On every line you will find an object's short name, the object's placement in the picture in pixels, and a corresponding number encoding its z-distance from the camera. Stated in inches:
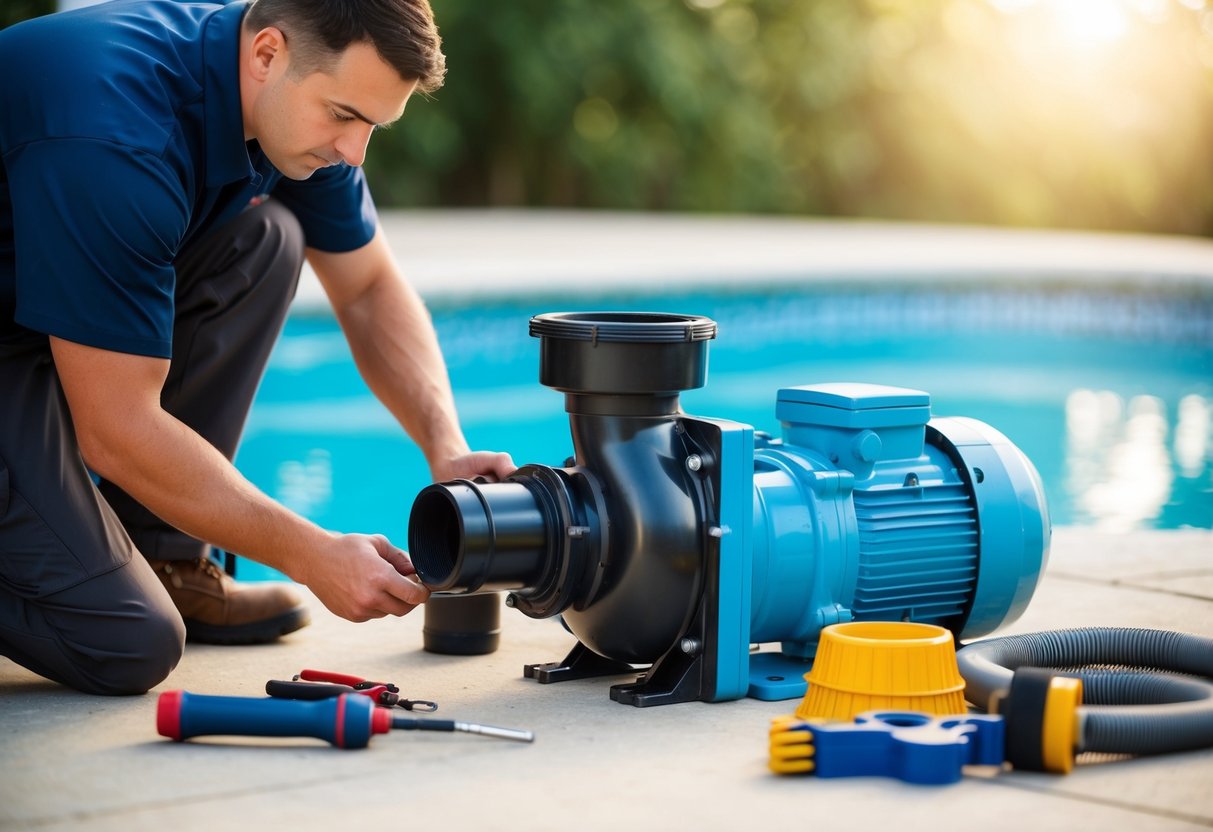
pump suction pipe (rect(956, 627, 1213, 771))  76.3
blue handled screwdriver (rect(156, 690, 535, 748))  79.2
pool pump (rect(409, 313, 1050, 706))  87.6
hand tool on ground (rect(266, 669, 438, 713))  87.1
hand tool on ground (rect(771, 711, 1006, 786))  75.7
